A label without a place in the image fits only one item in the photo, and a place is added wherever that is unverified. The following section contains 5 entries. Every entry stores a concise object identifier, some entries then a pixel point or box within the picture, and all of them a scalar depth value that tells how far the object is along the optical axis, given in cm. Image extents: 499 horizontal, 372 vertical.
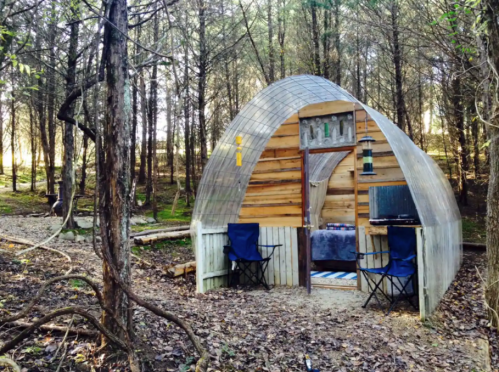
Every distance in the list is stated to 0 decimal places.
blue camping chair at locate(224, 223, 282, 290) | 605
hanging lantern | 566
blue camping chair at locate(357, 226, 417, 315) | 487
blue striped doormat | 667
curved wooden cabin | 584
